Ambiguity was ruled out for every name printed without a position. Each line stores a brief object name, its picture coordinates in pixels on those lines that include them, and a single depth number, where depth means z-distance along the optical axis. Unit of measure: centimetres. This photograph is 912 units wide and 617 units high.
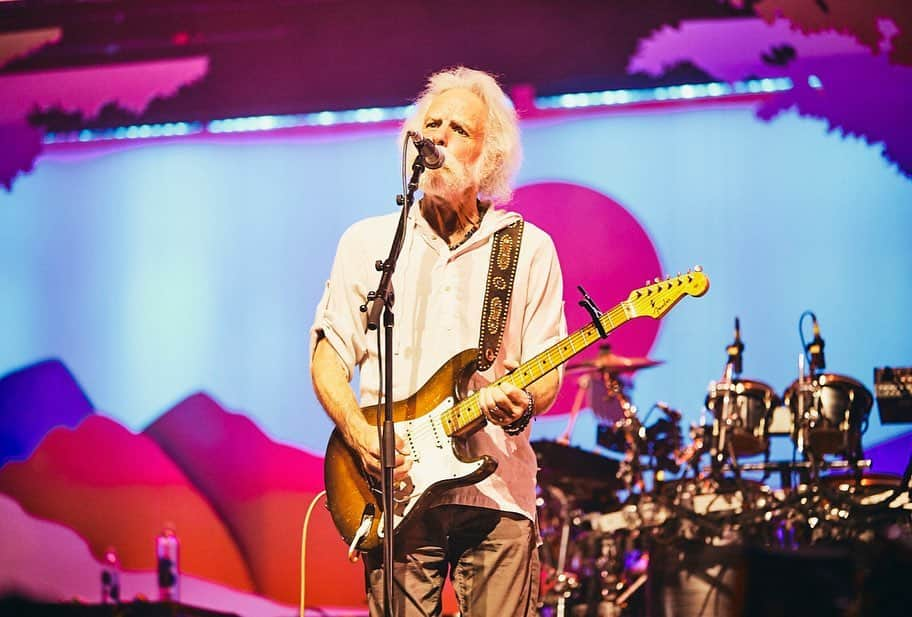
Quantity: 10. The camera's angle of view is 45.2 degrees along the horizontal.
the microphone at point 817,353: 672
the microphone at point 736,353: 680
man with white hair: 341
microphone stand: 317
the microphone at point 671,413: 701
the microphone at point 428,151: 351
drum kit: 618
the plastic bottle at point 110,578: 783
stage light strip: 765
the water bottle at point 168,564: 775
